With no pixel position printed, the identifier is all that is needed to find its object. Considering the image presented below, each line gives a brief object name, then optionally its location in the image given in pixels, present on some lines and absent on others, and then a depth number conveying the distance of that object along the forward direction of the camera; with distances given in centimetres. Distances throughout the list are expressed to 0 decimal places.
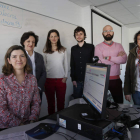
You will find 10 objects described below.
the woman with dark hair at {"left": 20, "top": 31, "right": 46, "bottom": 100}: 204
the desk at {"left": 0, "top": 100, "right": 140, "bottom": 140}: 88
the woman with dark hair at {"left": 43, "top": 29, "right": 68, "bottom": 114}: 232
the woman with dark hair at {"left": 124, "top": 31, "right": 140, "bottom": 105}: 173
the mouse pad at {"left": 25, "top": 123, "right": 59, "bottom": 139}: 92
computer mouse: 94
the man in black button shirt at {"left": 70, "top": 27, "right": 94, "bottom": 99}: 238
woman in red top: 130
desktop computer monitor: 77
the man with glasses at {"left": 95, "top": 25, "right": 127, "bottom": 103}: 201
